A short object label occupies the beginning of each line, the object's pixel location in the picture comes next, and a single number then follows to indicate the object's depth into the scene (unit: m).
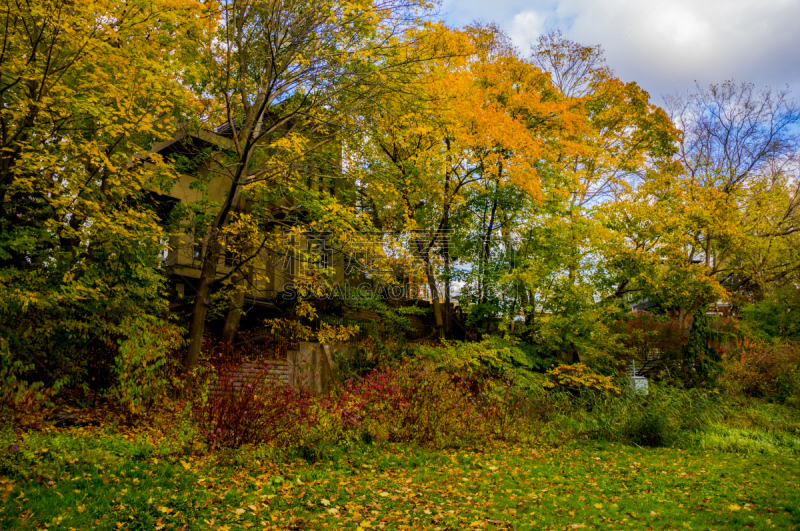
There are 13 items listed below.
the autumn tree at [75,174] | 7.64
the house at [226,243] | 11.74
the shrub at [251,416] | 7.16
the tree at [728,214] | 17.25
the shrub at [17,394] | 6.70
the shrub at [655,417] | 10.43
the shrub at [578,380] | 13.37
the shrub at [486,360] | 13.13
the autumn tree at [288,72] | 9.38
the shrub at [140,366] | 8.24
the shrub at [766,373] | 13.97
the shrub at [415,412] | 8.59
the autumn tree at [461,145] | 14.67
